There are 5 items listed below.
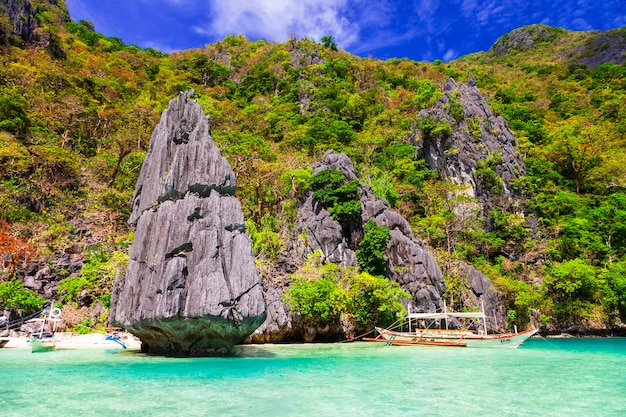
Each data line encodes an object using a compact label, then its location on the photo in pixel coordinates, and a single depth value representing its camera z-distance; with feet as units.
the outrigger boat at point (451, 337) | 76.18
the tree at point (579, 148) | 141.18
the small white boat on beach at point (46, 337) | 60.31
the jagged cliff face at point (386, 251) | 96.07
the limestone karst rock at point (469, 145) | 137.18
